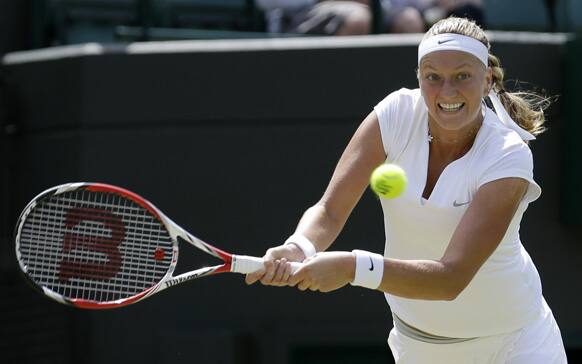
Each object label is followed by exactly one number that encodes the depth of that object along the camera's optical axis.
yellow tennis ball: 6.27
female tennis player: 6.31
